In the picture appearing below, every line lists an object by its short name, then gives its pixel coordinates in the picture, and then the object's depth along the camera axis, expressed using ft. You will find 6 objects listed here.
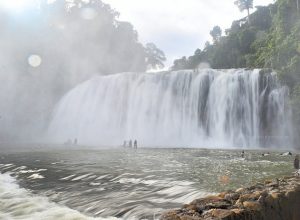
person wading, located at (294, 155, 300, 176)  35.69
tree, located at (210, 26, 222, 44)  213.60
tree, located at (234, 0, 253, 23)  196.70
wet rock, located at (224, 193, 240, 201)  14.41
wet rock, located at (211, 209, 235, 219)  11.78
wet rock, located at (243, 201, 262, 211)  12.85
